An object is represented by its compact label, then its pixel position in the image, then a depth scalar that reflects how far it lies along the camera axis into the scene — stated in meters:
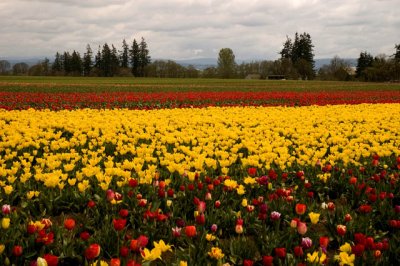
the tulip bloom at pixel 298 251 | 2.93
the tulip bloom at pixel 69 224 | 3.11
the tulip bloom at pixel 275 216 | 3.72
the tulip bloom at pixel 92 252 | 2.61
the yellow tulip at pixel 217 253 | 2.92
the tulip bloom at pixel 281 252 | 2.83
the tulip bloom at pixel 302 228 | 3.20
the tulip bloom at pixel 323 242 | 2.98
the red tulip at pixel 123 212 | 3.45
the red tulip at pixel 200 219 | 3.41
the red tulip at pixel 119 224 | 2.99
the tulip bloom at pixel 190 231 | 3.00
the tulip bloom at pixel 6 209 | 3.63
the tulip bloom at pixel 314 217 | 3.45
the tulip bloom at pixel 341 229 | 3.28
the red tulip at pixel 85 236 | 3.03
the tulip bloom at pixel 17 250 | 2.86
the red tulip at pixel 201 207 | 3.55
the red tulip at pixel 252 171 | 4.82
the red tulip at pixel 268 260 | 2.62
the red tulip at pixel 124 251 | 2.72
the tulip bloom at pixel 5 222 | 3.19
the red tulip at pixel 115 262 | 2.53
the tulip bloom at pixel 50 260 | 2.51
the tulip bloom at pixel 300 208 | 3.45
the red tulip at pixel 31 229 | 3.16
